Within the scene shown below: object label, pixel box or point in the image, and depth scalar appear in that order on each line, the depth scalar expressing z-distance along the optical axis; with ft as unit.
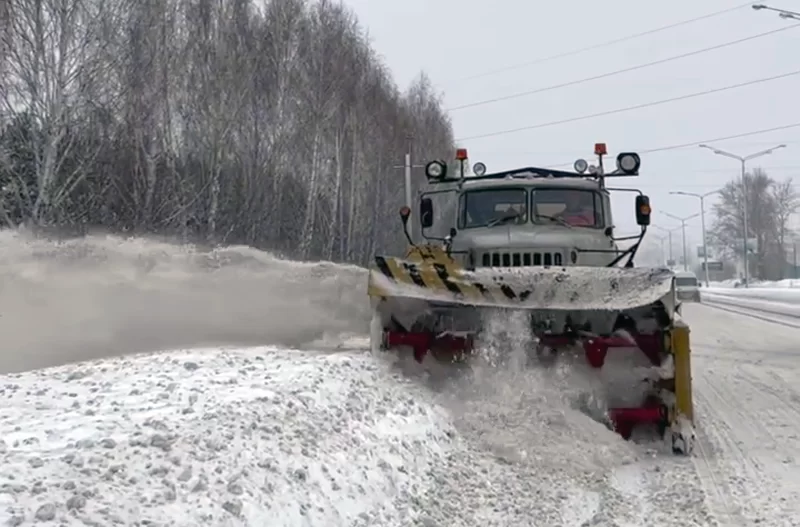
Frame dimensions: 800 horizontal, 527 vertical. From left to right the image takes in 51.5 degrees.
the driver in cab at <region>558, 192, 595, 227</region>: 29.91
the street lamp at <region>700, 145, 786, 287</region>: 177.58
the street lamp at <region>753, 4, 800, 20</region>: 78.21
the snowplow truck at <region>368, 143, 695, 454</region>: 22.77
